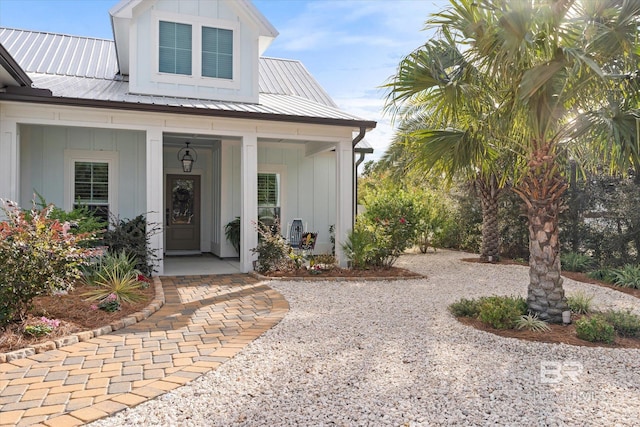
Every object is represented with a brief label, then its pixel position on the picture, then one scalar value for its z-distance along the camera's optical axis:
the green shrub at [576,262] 10.59
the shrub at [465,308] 6.00
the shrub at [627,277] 8.71
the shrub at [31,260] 4.53
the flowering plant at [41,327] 4.57
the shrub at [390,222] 9.65
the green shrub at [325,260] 9.59
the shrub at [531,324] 5.30
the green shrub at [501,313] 5.45
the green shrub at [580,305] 6.13
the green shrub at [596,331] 4.96
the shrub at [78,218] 7.64
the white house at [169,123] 8.34
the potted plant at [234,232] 11.48
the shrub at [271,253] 8.90
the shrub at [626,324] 5.29
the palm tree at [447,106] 5.73
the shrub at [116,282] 6.17
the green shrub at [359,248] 9.32
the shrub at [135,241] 8.27
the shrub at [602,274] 9.30
